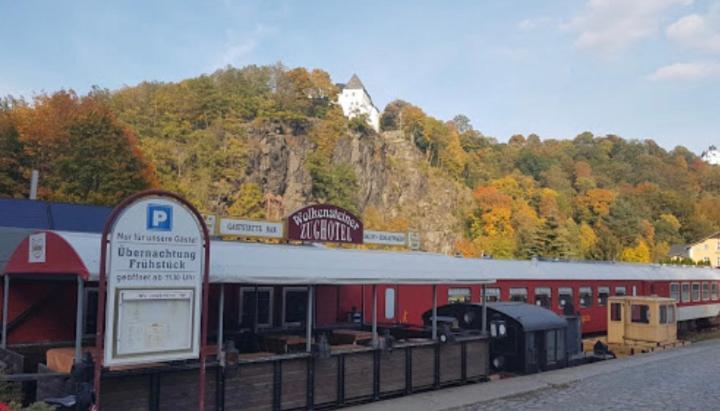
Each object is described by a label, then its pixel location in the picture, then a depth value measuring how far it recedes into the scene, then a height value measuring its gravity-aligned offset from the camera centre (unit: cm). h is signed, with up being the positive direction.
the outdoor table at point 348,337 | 1372 -165
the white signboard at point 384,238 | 2042 +73
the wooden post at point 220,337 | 1040 -128
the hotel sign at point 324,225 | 1833 +99
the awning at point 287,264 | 902 -11
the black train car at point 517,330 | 1653 -174
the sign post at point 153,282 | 809 -33
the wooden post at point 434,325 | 1425 -139
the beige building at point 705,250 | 9775 +242
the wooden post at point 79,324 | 877 -94
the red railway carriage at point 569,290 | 1917 -100
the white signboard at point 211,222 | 1717 +93
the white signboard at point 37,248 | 947 +9
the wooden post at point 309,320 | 1170 -109
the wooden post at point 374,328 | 1296 -134
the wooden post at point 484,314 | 1564 -124
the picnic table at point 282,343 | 1234 -162
